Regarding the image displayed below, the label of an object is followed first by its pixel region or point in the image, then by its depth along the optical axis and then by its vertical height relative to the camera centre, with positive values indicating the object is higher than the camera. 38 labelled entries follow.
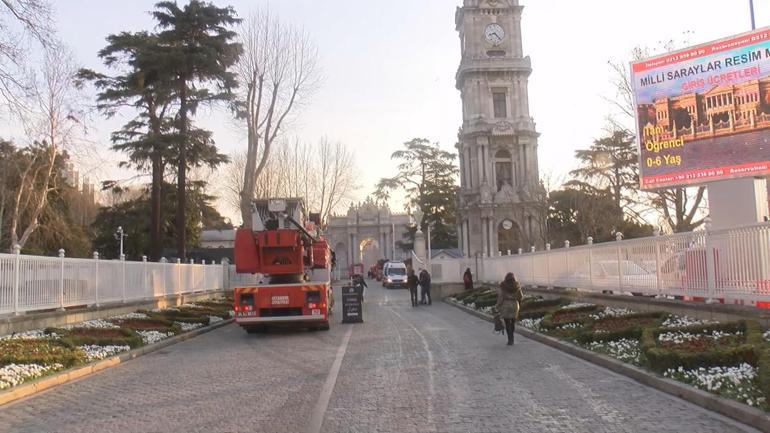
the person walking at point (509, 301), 14.42 -0.90
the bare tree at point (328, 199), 56.28 +6.00
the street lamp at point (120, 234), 44.00 +3.00
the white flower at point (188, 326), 18.82 -1.60
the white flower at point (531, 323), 16.70 -1.70
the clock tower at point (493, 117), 70.19 +15.86
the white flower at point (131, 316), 18.76 -1.23
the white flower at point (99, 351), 12.31 -1.51
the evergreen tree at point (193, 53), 31.77 +10.61
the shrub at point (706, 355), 8.47 -1.36
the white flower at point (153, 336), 15.51 -1.55
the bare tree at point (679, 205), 29.27 +2.30
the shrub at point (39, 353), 10.75 -1.32
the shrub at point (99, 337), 13.55 -1.35
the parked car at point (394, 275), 56.28 -0.90
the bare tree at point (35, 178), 32.72 +5.68
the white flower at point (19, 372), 9.35 -1.44
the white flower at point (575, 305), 17.73 -1.32
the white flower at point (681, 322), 11.63 -1.25
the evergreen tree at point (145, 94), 31.38 +9.16
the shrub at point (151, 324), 17.17 -1.38
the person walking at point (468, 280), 35.72 -0.98
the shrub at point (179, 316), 19.84 -1.39
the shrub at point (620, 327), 12.27 -1.41
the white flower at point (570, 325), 14.90 -1.55
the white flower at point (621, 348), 10.50 -1.61
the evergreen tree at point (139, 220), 48.84 +4.09
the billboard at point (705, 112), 15.10 +3.52
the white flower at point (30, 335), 13.17 -1.20
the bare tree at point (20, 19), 11.41 +4.60
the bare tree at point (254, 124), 34.38 +8.02
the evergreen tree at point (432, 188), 79.19 +9.45
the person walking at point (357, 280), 23.84 -0.54
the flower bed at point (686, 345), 7.63 -1.41
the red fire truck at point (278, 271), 17.69 -0.06
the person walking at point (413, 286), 30.61 -1.02
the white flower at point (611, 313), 15.02 -1.33
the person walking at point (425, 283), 31.51 -0.94
